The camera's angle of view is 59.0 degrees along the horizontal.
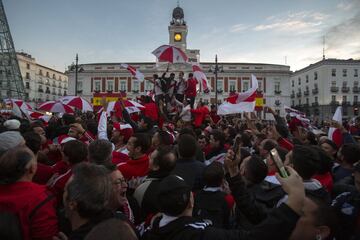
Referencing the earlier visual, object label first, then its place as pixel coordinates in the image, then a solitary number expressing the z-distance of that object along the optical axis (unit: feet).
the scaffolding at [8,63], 98.84
